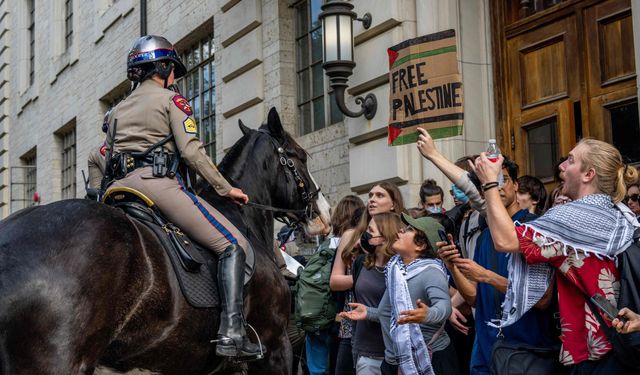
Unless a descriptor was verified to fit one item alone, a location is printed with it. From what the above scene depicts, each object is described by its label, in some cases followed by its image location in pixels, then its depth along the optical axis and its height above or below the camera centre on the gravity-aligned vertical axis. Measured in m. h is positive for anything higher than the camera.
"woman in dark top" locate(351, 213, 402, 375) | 6.43 -0.40
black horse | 4.37 -0.35
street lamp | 10.20 +2.10
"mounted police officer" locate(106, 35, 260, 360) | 5.61 +0.47
